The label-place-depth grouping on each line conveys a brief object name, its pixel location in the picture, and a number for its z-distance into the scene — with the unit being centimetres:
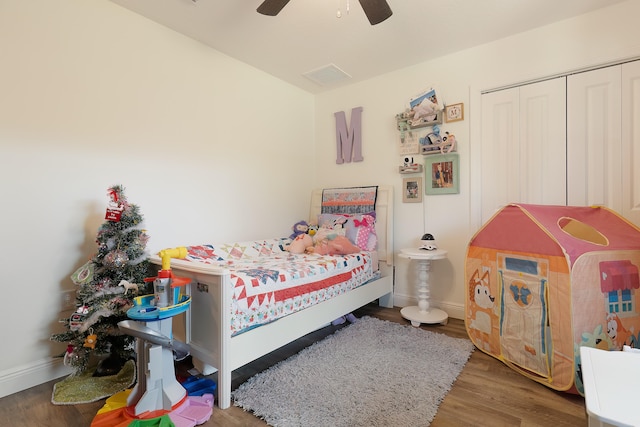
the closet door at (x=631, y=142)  216
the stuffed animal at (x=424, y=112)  292
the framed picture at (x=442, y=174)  289
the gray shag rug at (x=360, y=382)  152
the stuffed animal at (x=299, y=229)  346
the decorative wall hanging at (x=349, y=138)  354
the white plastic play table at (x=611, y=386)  63
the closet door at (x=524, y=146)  245
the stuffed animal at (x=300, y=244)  309
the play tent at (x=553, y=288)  163
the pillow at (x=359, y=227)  307
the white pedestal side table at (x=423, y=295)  265
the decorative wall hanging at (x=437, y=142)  286
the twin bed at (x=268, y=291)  166
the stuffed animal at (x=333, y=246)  287
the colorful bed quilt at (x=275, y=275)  180
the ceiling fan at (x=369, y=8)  177
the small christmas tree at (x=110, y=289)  177
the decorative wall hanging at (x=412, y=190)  313
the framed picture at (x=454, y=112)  287
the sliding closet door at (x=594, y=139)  224
